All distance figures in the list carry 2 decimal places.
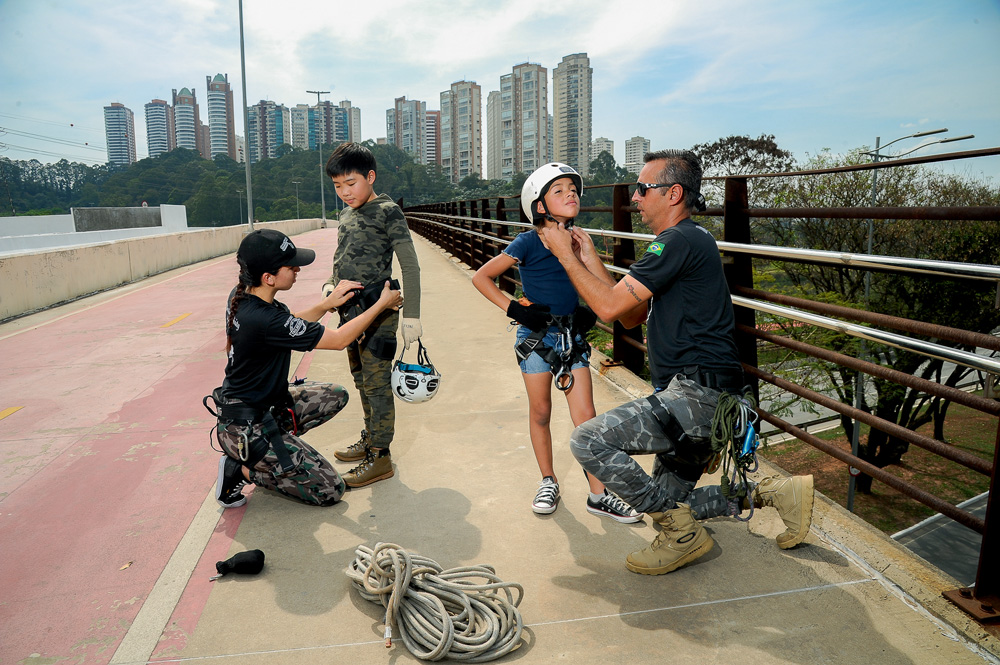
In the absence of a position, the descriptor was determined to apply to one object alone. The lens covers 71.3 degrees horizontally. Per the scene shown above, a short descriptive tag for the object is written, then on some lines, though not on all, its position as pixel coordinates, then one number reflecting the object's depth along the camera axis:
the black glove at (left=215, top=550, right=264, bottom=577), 3.05
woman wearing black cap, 3.50
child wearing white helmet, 3.49
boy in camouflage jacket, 3.94
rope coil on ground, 2.48
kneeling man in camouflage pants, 2.84
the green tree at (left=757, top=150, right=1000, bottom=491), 19.94
